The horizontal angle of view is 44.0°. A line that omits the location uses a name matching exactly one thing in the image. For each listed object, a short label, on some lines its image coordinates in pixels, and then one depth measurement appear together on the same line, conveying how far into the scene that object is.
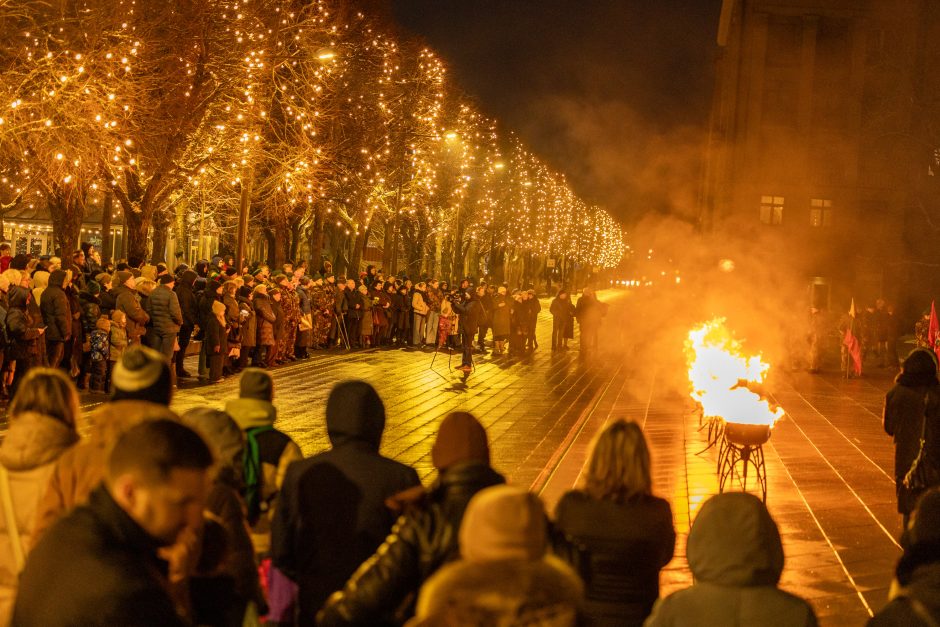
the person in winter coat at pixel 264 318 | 22.33
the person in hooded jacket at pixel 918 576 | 3.52
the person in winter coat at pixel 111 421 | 4.14
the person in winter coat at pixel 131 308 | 17.73
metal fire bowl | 10.51
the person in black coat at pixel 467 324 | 23.47
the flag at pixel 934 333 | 21.91
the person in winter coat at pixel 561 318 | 33.28
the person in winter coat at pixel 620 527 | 4.51
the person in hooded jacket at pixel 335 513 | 4.76
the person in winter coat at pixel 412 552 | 3.79
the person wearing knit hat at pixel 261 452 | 5.54
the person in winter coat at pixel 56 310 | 16.30
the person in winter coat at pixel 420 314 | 31.62
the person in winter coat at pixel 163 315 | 18.41
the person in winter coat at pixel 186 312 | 20.34
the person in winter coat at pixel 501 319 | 31.89
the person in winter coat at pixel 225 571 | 3.46
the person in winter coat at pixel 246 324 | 21.36
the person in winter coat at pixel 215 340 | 20.12
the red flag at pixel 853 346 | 26.31
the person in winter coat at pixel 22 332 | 15.41
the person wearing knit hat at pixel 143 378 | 4.90
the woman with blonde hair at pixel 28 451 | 4.54
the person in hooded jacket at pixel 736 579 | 3.59
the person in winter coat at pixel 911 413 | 8.95
